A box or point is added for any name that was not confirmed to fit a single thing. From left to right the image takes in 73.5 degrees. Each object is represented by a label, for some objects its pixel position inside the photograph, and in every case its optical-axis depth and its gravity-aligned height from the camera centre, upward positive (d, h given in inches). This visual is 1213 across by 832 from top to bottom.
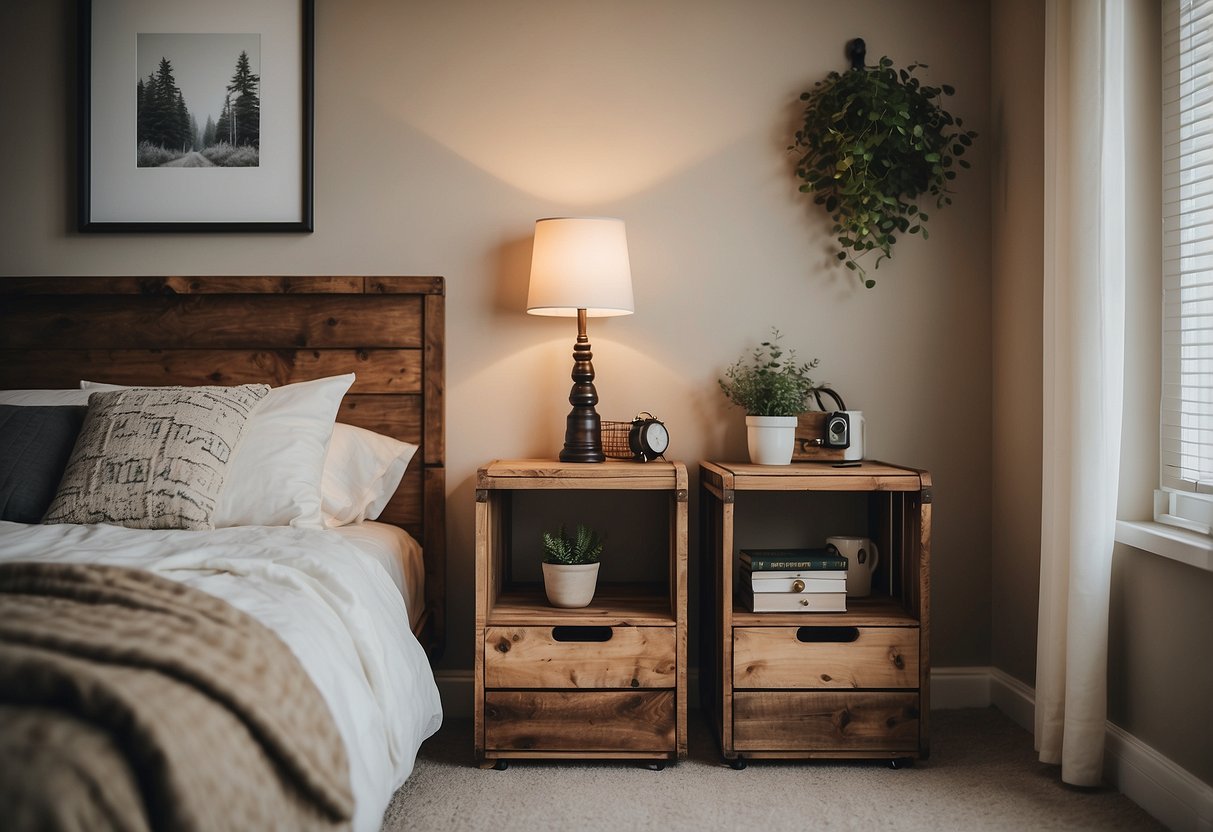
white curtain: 75.0 +3.7
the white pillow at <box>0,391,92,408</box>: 89.2 -1.3
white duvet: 54.8 -16.3
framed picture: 102.2 +34.3
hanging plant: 97.3 +29.3
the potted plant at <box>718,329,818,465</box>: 93.0 -1.5
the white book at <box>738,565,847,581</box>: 88.5 -19.9
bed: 59.3 -7.5
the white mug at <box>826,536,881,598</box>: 95.5 -20.1
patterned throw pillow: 76.0 -7.1
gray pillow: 78.4 -7.0
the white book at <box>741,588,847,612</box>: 88.3 -23.0
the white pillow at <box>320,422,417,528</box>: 90.7 -9.8
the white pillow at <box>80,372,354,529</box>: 80.6 -7.7
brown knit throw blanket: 34.2 -15.6
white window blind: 72.1 +13.4
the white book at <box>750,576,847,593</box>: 88.4 -21.1
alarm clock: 93.9 -5.7
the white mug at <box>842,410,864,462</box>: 94.6 -5.4
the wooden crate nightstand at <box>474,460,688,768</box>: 84.5 -30.7
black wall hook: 101.9 +42.7
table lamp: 91.0 +12.2
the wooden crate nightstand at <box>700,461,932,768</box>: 84.8 -29.7
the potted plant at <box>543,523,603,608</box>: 88.0 -19.7
